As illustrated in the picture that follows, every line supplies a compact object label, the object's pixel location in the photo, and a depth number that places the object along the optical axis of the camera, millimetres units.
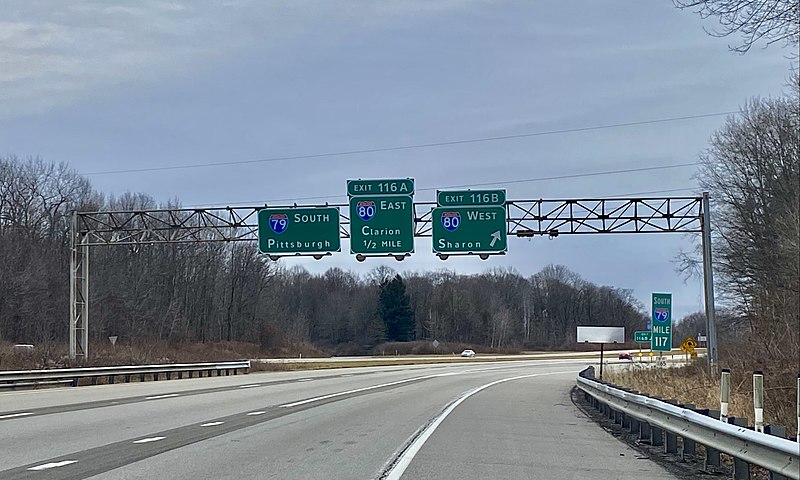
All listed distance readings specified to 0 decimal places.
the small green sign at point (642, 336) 35556
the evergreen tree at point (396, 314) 156000
